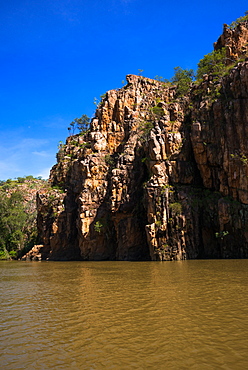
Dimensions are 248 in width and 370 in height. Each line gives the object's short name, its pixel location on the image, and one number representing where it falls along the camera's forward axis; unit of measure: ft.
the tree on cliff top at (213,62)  172.35
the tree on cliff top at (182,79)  197.86
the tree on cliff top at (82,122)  286.25
